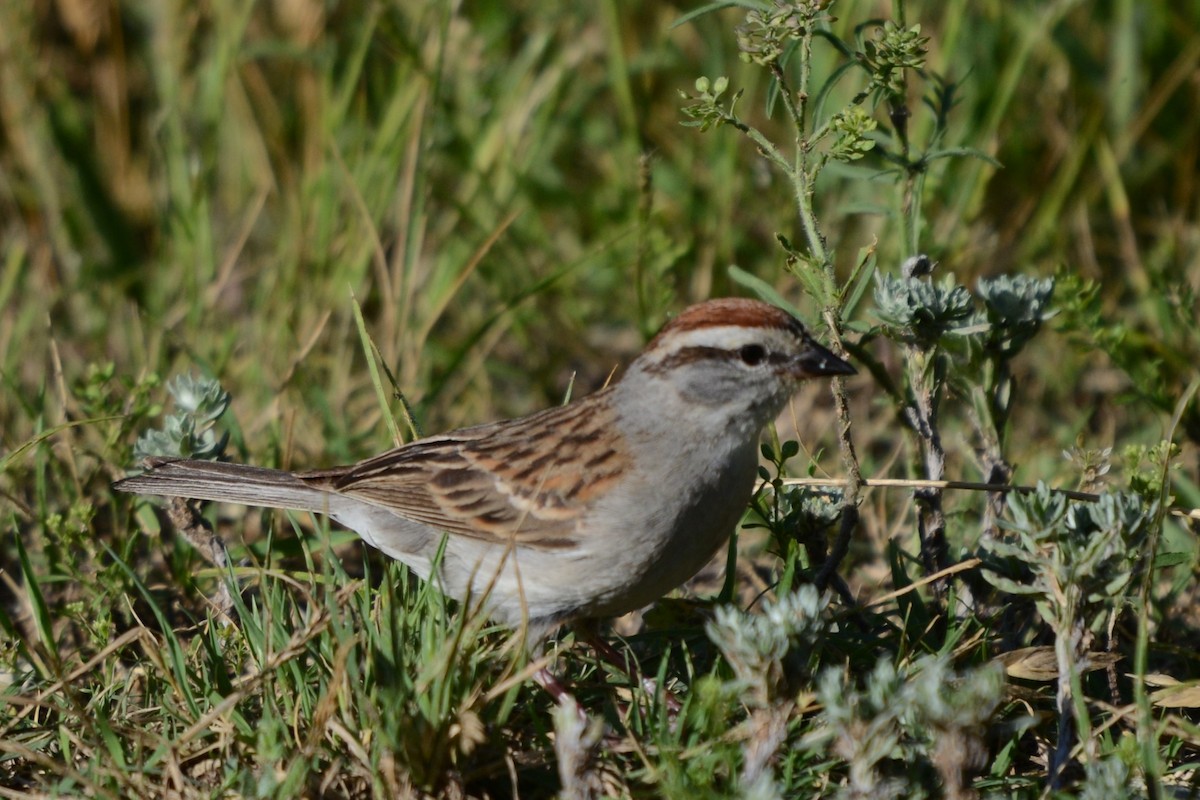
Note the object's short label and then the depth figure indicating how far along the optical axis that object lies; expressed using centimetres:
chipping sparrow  714
